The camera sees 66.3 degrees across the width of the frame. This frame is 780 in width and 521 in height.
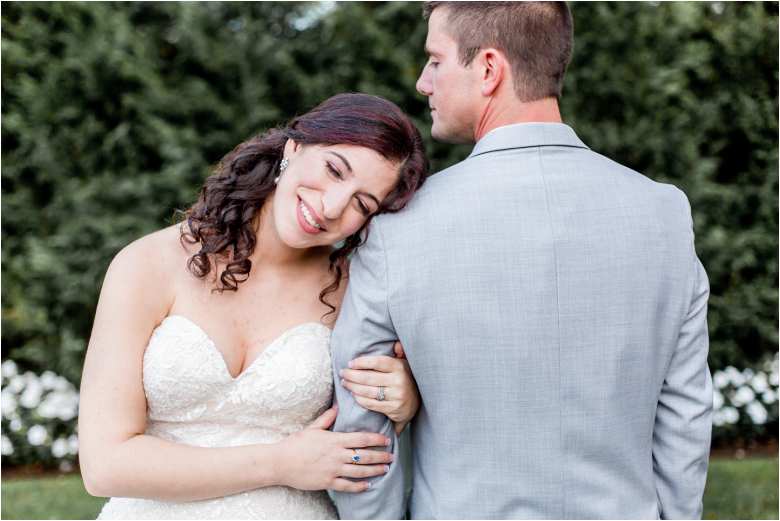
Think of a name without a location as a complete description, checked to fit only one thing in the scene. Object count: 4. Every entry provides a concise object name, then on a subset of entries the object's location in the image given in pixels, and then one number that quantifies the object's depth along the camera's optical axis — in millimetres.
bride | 1825
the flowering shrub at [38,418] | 4750
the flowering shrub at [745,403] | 4934
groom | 1596
